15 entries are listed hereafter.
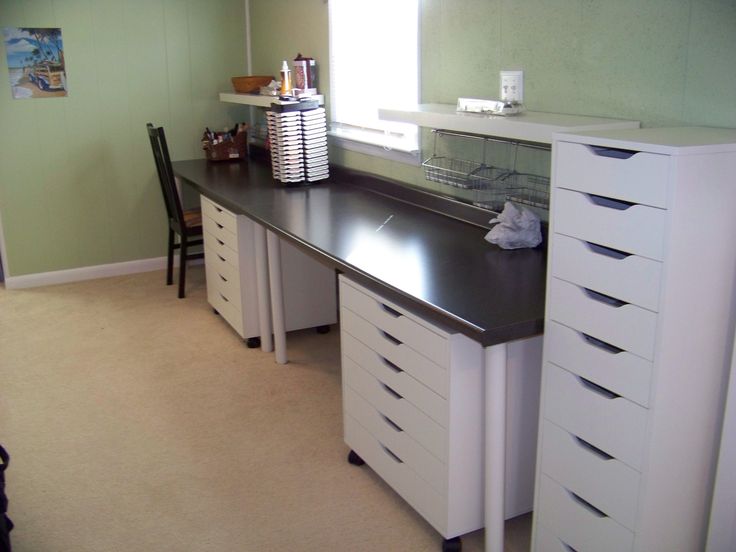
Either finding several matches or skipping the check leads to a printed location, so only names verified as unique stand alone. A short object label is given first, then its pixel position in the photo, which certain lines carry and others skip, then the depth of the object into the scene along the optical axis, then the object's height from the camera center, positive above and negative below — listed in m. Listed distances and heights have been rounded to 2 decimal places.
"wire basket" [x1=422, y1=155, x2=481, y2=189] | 2.94 -0.40
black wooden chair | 4.43 -0.86
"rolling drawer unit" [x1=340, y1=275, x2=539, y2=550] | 2.11 -0.99
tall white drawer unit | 1.62 -0.59
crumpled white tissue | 2.53 -0.53
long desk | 2.01 -0.61
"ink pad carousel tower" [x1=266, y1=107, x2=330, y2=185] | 3.91 -0.38
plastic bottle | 4.16 -0.08
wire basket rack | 2.61 -0.41
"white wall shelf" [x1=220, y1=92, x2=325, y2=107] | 4.23 -0.18
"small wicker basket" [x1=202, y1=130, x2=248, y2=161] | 4.91 -0.50
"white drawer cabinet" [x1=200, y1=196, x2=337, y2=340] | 3.72 -1.03
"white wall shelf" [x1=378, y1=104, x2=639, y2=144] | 2.17 -0.17
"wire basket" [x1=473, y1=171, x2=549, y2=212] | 2.59 -0.43
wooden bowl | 4.79 -0.08
